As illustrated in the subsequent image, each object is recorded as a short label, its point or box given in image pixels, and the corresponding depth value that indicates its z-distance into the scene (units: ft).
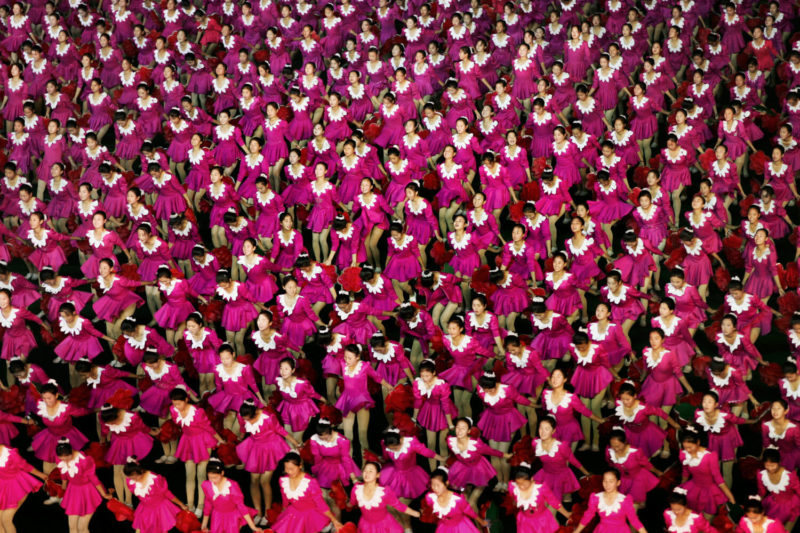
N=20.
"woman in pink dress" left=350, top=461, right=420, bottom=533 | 47.96
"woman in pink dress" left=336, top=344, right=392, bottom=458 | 54.80
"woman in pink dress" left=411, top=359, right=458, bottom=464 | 53.57
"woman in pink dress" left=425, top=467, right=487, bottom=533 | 47.11
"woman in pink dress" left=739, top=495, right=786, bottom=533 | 45.27
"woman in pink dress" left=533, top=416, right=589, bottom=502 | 50.26
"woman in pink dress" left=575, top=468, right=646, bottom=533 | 46.62
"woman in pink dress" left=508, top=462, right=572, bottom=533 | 47.55
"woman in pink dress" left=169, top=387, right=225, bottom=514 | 52.85
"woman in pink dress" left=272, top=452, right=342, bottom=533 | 48.52
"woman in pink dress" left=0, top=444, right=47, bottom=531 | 50.60
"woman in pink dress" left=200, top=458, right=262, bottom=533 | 48.70
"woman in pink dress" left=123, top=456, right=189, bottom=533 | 49.14
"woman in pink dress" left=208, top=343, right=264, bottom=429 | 55.26
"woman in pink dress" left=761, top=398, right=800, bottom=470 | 50.19
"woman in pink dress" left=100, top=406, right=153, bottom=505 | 52.95
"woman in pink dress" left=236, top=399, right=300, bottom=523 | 52.34
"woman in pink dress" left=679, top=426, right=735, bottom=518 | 48.67
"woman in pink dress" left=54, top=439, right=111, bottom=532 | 50.37
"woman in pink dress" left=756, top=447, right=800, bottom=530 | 47.65
